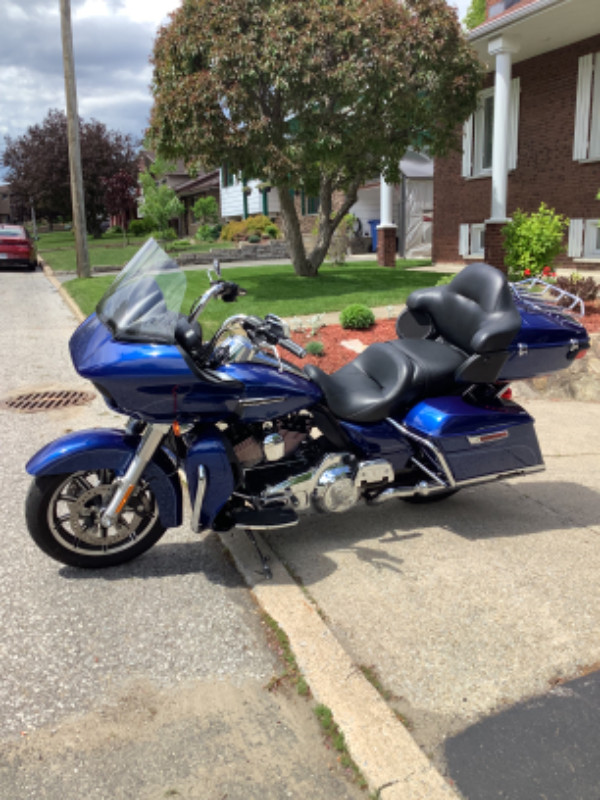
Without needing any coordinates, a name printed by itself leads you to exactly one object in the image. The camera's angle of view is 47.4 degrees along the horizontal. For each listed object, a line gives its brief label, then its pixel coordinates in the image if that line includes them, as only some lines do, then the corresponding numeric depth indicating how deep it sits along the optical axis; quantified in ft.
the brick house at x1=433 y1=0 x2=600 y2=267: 41.75
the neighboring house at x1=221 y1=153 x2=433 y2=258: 79.00
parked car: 68.39
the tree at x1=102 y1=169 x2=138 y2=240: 125.90
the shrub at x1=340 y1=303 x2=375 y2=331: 28.89
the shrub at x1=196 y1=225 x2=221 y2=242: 116.47
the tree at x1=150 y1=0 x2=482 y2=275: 39.19
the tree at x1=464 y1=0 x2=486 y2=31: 112.78
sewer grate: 21.30
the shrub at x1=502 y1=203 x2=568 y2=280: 33.19
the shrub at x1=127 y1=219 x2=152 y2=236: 131.95
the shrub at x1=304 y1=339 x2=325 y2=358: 25.71
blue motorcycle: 10.27
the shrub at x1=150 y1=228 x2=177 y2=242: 97.20
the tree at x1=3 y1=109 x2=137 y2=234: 128.57
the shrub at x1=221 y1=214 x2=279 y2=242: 100.95
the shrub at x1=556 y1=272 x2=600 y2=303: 29.27
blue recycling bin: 87.92
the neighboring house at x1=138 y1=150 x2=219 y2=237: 140.77
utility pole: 53.42
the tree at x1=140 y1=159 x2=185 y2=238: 95.14
